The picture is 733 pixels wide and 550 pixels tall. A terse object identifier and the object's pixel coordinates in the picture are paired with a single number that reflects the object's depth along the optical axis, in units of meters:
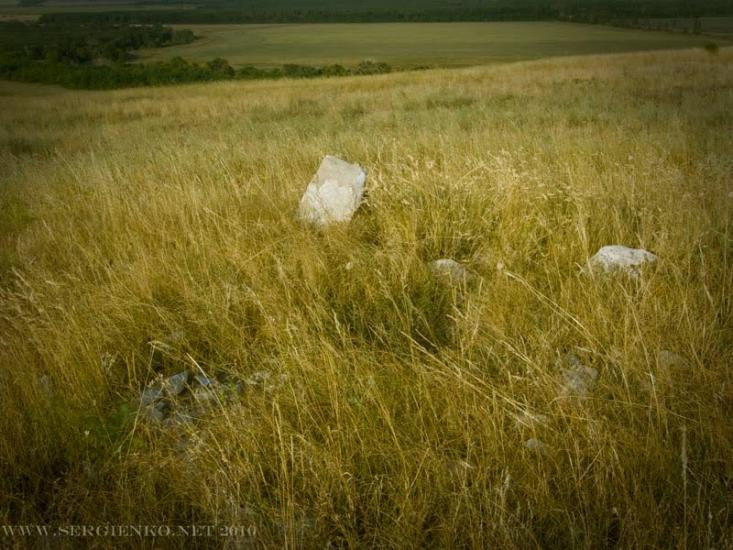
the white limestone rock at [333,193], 4.00
